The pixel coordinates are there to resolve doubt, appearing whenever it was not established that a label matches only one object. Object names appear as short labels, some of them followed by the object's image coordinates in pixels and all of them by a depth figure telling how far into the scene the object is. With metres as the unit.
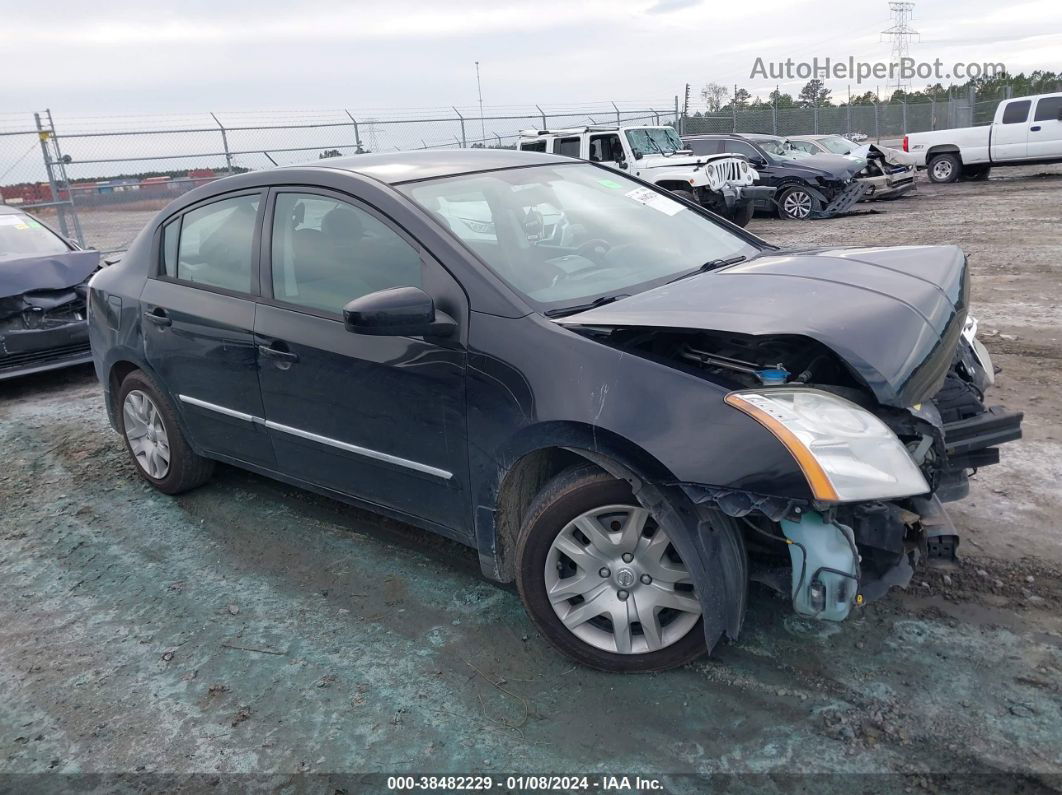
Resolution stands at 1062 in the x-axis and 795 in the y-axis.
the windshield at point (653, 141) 15.41
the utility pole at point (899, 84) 45.37
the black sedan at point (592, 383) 2.46
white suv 14.13
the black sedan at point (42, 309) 6.70
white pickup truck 18.59
